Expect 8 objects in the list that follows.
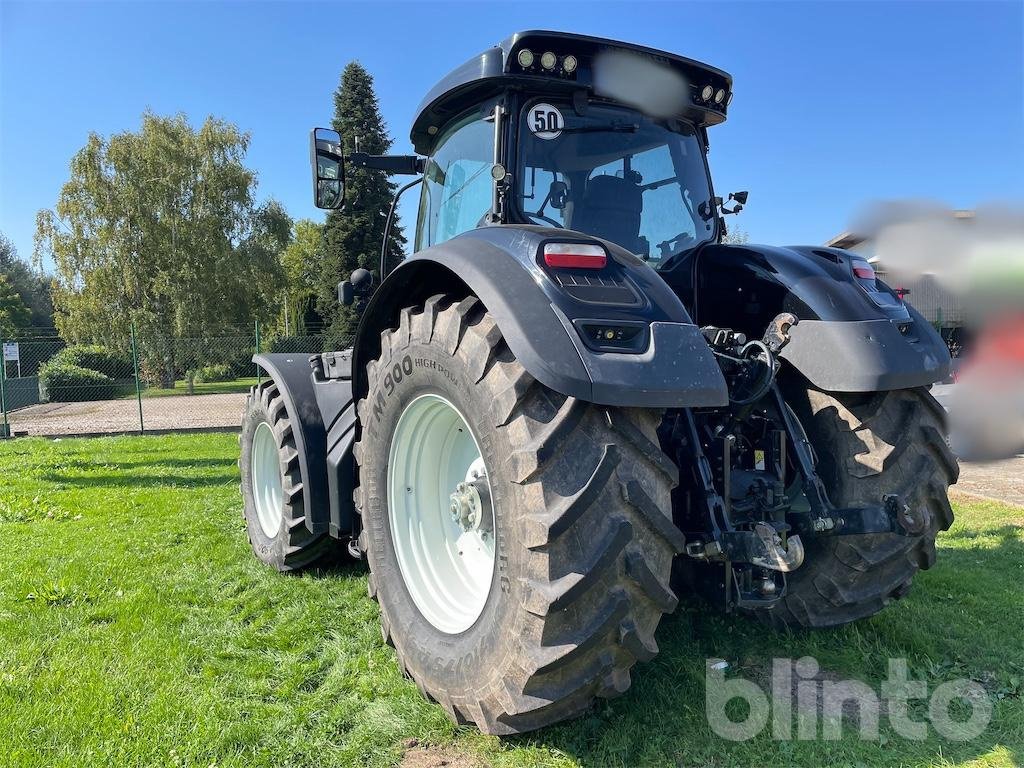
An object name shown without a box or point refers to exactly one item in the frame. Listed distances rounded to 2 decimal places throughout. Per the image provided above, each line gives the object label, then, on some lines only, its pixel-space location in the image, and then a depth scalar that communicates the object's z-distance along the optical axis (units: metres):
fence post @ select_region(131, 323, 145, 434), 13.53
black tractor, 1.92
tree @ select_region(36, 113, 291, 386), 27.72
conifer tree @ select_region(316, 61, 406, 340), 29.77
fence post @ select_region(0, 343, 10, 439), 13.10
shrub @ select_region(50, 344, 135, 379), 24.19
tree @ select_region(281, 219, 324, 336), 47.88
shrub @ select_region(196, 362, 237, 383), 20.88
